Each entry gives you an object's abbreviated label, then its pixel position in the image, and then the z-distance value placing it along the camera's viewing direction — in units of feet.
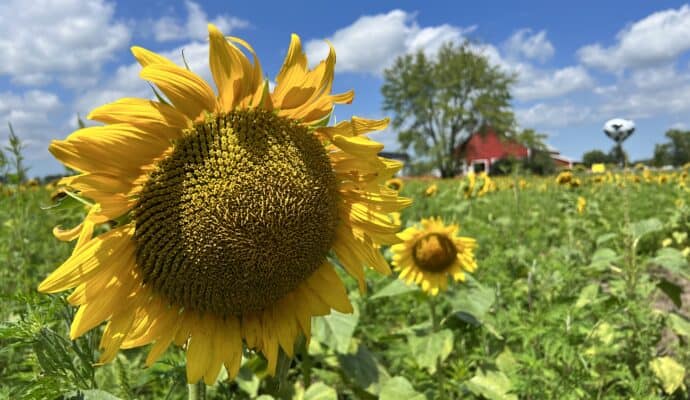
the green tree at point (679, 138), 133.57
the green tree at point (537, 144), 145.04
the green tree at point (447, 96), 169.27
